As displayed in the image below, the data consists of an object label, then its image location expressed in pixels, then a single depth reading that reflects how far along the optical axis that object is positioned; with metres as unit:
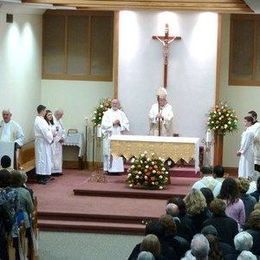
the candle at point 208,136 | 18.16
